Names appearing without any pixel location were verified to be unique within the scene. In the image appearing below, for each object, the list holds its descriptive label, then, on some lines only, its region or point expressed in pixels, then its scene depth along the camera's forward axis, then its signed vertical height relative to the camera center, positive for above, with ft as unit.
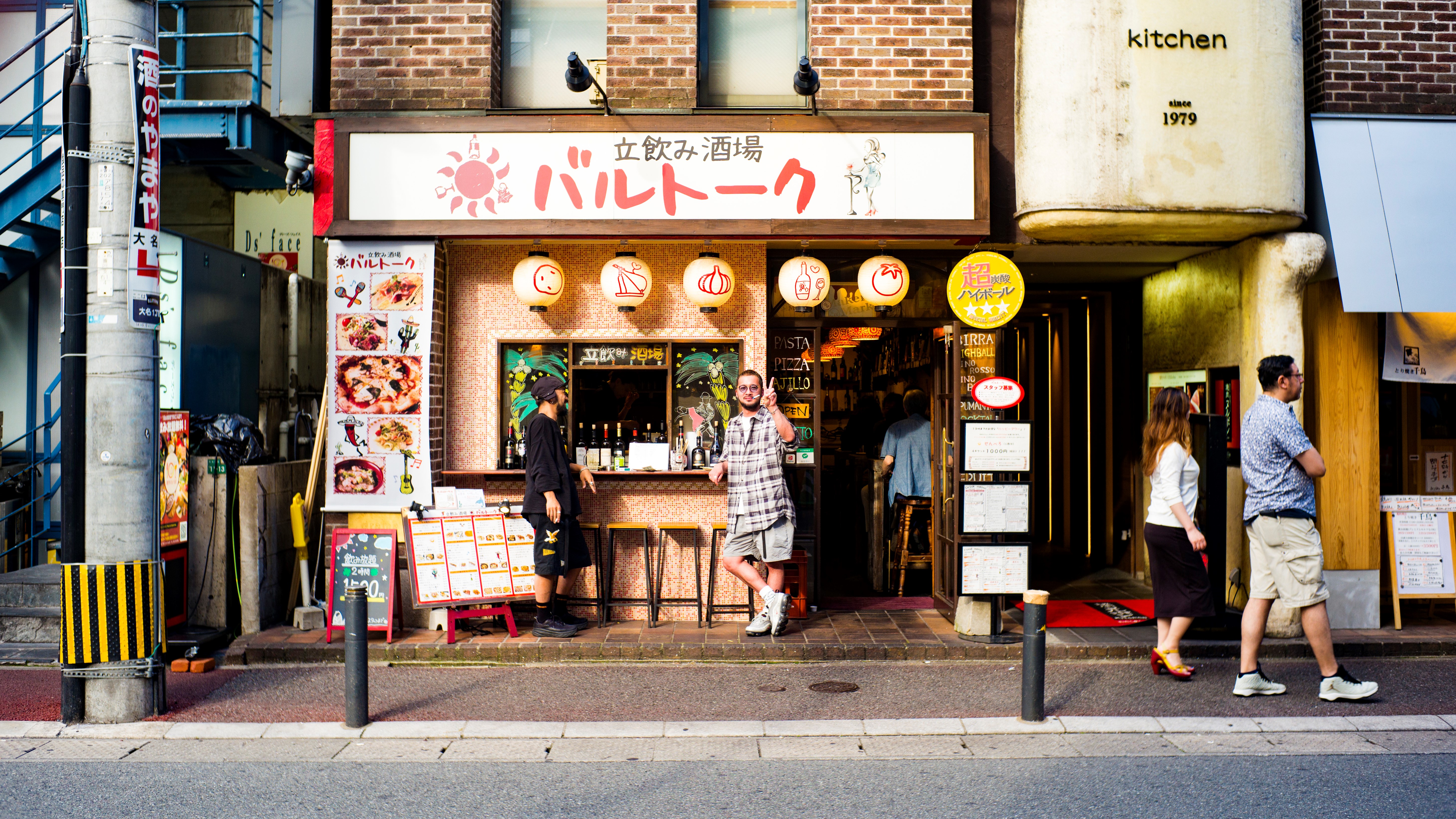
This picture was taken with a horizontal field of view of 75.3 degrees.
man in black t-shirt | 25.16 -2.43
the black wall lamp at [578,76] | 24.64 +9.02
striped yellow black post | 19.16 -3.99
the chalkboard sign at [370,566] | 25.17 -3.96
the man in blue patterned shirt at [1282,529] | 20.51 -2.55
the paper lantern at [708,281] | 26.32 +3.77
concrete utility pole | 19.42 +1.45
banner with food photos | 26.50 +1.81
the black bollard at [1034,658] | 18.86 -4.93
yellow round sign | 26.08 +3.48
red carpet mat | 27.25 -5.98
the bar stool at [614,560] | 26.48 -4.07
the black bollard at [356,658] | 18.79 -4.86
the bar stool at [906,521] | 30.94 -3.49
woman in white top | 21.95 -2.46
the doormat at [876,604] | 29.30 -5.94
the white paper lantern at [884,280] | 26.76 +3.83
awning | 24.64 +5.54
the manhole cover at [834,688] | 22.00 -6.41
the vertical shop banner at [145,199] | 19.61 +4.62
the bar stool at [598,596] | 26.71 -5.11
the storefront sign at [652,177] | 26.05 +6.63
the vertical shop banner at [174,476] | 25.11 -1.56
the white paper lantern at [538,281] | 26.22 +3.80
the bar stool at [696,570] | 26.81 -4.42
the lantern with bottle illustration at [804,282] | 26.66 +3.79
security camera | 25.75 +6.72
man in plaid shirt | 25.50 -2.18
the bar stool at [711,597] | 26.76 -5.26
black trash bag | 27.07 -0.61
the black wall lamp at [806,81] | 24.98 +8.94
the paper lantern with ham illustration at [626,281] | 26.32 +3.79
